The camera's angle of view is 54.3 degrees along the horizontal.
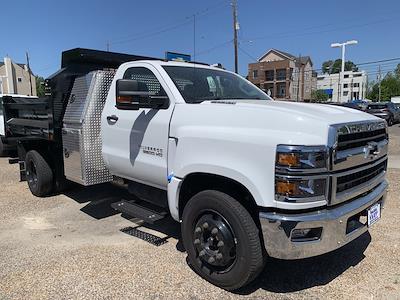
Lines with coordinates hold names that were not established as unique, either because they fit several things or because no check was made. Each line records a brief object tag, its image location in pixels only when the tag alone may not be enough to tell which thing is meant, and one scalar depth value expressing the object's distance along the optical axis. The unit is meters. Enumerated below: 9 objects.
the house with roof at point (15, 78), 67.75
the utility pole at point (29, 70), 65.44
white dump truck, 2.98
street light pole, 44.70
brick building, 78.69
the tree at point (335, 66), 133.76
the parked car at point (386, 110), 25.75
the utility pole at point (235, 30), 27.64
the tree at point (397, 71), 114.01
